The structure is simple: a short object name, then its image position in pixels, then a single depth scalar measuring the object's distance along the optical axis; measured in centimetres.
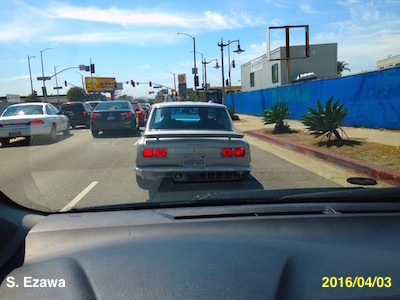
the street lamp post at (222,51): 3510
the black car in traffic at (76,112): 2278
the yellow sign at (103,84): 11006
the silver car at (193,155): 561
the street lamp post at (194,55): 4479
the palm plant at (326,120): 1103
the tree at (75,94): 9162
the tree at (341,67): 6800
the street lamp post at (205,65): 5179
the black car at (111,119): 1638
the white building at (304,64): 4184
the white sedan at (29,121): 1349
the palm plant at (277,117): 1595
